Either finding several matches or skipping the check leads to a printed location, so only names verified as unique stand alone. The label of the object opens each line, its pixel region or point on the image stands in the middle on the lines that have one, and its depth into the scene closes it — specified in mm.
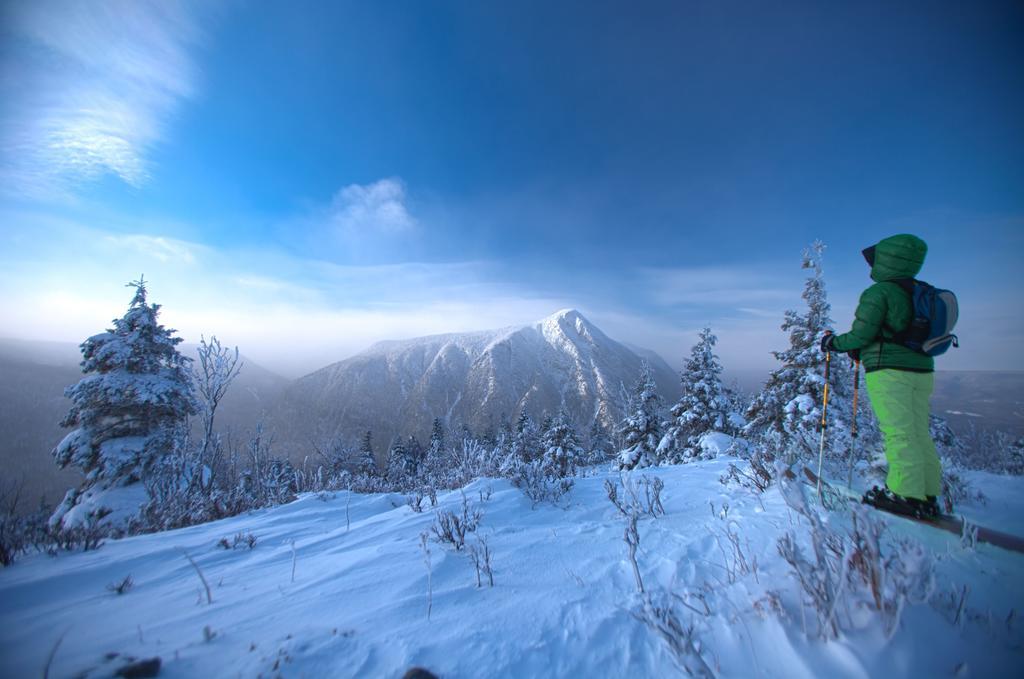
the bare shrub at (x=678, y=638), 1436
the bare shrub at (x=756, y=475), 3945
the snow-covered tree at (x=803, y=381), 12656
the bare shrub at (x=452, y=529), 3002
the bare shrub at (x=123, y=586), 2486
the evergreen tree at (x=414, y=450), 39656
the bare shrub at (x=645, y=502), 3528
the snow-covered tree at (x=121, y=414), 10891
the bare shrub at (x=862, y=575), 1456
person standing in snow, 2975
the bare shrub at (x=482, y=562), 2422
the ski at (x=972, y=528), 2281
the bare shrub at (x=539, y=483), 4734
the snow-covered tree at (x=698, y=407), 16875
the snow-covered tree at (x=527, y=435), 28422
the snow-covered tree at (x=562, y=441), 22422
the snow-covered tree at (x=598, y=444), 33206
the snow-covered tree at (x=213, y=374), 10492
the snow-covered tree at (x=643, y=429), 19641
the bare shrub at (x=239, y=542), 3436
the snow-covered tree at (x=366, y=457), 30870
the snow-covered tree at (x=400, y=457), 28041
